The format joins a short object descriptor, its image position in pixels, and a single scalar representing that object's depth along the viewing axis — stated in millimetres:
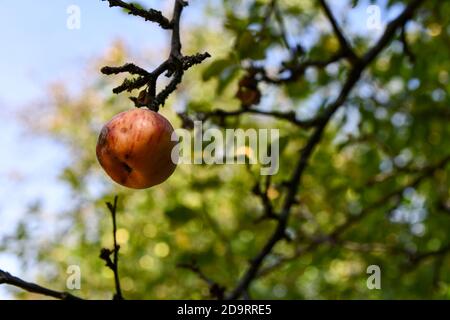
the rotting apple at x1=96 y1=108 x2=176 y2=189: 1039
